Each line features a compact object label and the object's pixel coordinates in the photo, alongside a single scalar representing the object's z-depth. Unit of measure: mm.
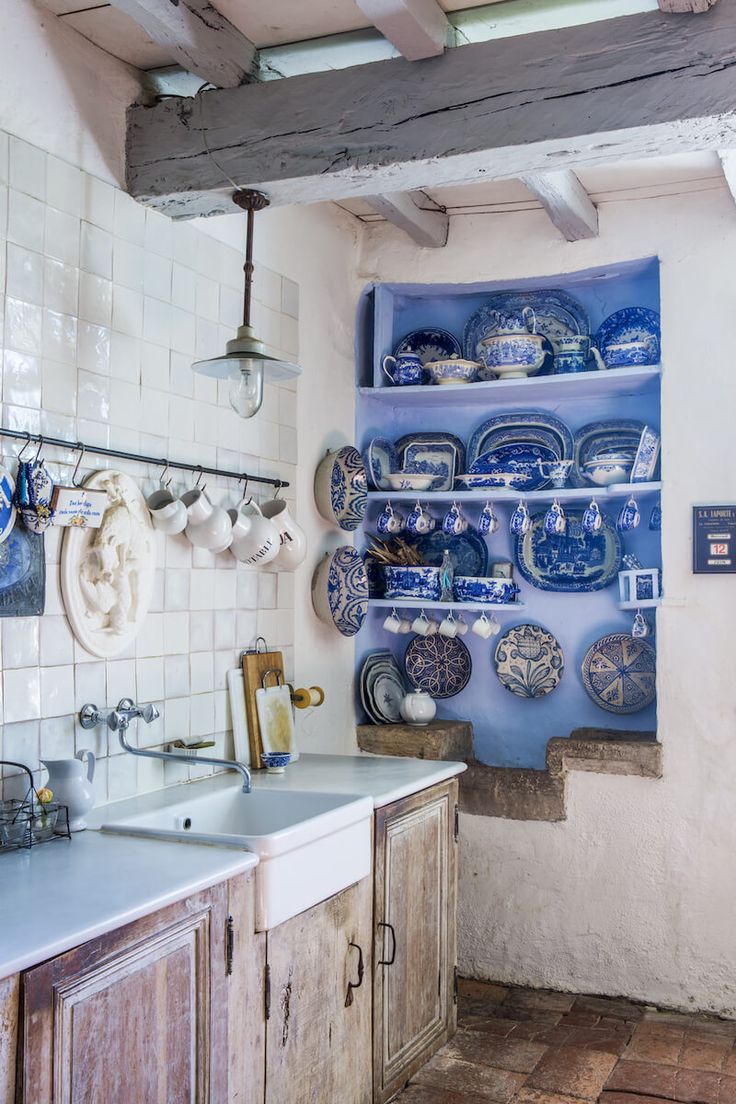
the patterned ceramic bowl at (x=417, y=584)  3504
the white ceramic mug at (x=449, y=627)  3547
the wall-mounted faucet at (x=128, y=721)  2283
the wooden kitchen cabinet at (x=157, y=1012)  1478
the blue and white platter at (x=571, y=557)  3518
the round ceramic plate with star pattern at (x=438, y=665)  3703
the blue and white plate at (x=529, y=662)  3585
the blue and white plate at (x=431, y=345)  3734
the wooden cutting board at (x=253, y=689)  2889
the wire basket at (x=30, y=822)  1942
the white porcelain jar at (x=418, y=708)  3514
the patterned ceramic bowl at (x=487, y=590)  3465
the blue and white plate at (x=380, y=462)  3611
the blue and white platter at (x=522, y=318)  3543
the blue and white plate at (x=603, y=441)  3486
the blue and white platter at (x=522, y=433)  3580
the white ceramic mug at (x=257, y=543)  2812
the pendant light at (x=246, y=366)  2361
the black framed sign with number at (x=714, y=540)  3113
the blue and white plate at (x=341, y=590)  3289
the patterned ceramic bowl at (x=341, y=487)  3314
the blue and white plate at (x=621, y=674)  3439
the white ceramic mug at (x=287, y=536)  2984
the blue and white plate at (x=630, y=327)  3365
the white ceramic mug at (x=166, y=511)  2490
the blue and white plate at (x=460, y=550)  3689
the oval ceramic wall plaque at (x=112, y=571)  2275
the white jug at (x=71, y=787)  2055
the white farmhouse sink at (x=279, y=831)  2010
